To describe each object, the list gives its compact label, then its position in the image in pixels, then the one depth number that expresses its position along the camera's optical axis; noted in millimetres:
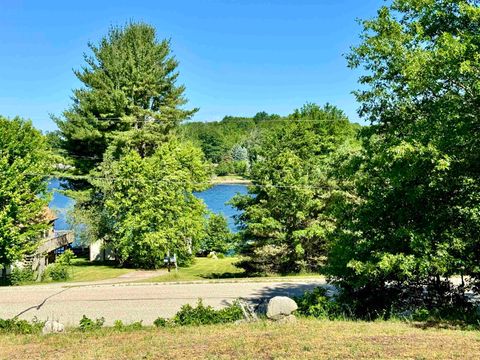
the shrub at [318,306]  14094
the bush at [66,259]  30391
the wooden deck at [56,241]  31109
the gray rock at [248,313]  13531
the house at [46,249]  29781
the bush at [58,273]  28709
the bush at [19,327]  13501
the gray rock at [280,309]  13227
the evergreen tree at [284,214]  25875
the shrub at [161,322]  13727
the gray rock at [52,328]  13299
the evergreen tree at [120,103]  36344
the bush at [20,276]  28297
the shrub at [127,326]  13272
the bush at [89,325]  13498
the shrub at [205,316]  13789
